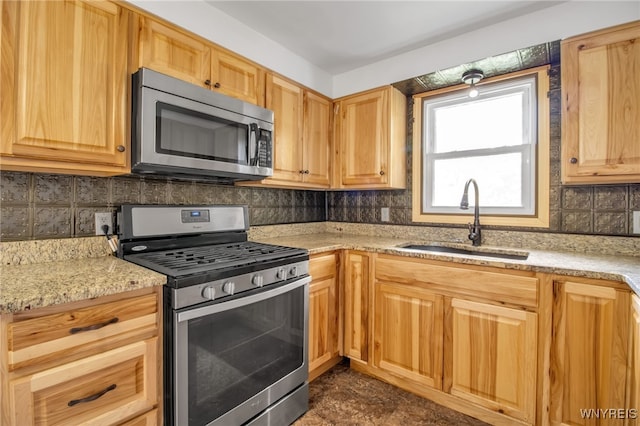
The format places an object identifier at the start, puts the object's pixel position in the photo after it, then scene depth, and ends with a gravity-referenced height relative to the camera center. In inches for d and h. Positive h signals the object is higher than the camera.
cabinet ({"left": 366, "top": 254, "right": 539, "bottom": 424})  61.6 -27.7
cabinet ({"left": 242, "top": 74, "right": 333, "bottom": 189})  85.4 +23.2
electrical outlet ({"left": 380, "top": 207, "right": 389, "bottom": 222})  106.9 -0.7
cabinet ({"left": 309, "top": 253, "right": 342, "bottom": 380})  79.0 -27.4
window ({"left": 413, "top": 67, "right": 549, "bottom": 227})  81.2 +18.3
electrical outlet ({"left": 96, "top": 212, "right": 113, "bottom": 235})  62.9 -2.2
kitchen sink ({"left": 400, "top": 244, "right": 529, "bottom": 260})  76.4 -10.8
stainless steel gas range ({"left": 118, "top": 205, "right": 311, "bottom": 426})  48.5 -19.3
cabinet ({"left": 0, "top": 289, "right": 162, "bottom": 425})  36.2 -20.1
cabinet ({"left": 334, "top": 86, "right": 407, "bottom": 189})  94.7 +23.3
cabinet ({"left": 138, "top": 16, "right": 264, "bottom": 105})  59.4 +32.7
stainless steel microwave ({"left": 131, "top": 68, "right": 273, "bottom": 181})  56.0 +16.5
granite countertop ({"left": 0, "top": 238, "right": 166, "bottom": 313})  37.6 -9.8
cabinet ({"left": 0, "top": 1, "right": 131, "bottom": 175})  45.2 +19.9
